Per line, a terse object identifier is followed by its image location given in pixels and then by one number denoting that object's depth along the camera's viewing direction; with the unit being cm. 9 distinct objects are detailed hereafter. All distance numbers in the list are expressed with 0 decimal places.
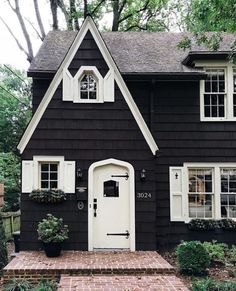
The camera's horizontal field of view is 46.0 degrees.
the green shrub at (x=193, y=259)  573
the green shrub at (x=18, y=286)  500
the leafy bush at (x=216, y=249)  670
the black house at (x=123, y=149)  695
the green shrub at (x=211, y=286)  488
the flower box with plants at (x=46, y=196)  676
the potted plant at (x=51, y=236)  627
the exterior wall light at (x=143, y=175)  702
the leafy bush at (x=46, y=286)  480
